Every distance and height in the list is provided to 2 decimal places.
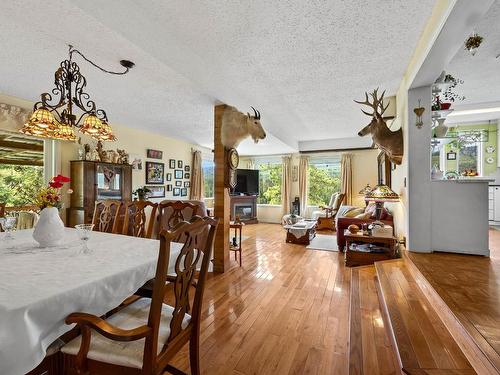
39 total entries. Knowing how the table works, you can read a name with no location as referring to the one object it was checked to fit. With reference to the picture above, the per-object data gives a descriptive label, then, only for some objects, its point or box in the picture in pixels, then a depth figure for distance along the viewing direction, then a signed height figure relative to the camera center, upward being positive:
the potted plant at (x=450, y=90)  2.82 +1.38
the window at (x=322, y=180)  7.62 +0.24
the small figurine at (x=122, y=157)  4.63 +0.60
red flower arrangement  1.60 -0.05
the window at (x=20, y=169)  3.46 +0.29
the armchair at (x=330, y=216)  6.57 -0.80
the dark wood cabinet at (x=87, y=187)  3.90 +0.01
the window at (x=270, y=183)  8.37 +0.16
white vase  1.61 -0.28
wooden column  3.30 -0.19
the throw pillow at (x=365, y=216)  4.15 -0.51
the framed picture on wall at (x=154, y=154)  5.49 +0.80
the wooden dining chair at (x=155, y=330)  0.97 -0.69
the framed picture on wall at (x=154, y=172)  5.48 +0.36
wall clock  3.40 +0.33
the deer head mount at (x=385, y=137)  3.08 +0.67
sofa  3.98 -0.57
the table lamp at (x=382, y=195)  3.23 -0.10
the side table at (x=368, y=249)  3.29 -0.91
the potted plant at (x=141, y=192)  4.87 -0.10
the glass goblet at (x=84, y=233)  1.59 -0.31
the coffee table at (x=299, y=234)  4.89 -0.97
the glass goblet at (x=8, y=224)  1.70 -0.27
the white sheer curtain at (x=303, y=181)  7.66 +0.21
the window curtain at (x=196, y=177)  6.79 +0.30
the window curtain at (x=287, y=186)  7.86 +0.05
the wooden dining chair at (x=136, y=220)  2.43 -0.34
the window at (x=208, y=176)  7.44 +0.35
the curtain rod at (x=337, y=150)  6.78 +1.12
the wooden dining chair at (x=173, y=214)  1.75 -0.24
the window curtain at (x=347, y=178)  7.05 +0.28
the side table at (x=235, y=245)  3.69 -0.94
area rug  4.55 -1.16
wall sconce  2.65 +0.82
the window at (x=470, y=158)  5.66 +0.72
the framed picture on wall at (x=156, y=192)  5.50 -0.11
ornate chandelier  1.96 +0.59
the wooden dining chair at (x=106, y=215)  2.58 -0.30
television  7.88 +0.18
